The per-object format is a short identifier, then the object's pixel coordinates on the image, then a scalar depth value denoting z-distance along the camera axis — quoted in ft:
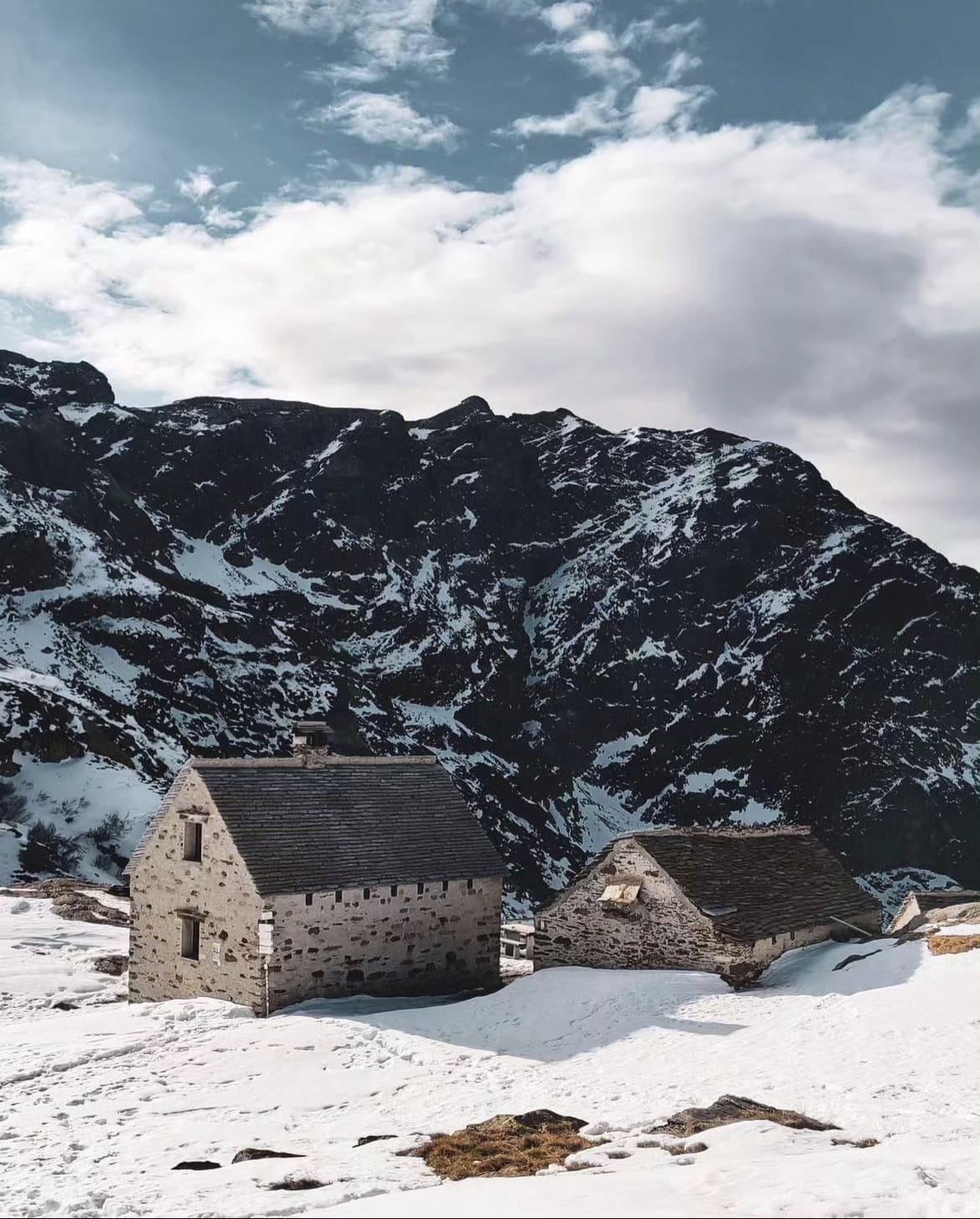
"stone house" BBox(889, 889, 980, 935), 121.49
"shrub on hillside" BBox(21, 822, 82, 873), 212.02
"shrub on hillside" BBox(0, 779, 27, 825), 250.57
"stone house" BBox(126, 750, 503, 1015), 84.53
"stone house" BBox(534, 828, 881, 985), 85.51
